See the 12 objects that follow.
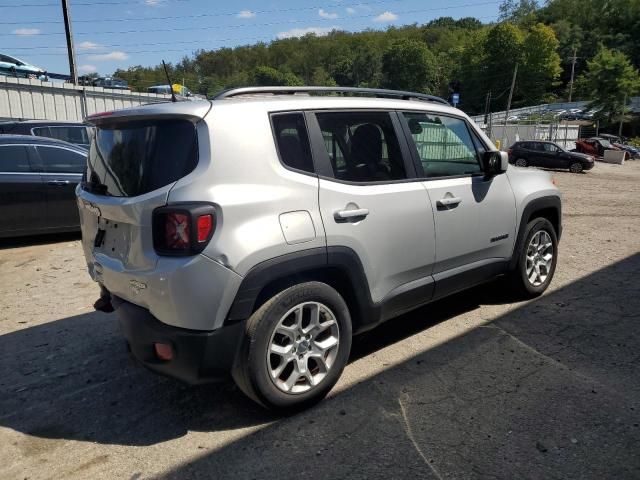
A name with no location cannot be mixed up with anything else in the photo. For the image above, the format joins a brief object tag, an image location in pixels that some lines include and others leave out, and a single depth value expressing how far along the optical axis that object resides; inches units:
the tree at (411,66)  4717.0
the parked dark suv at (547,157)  1000.9
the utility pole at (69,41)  864.3
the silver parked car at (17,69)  997.2
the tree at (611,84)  2047.2
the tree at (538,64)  3996.1
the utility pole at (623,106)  2066.7
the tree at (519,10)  5492.1
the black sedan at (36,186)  282.5
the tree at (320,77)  4837.6
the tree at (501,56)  4106.8
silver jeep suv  102.3
